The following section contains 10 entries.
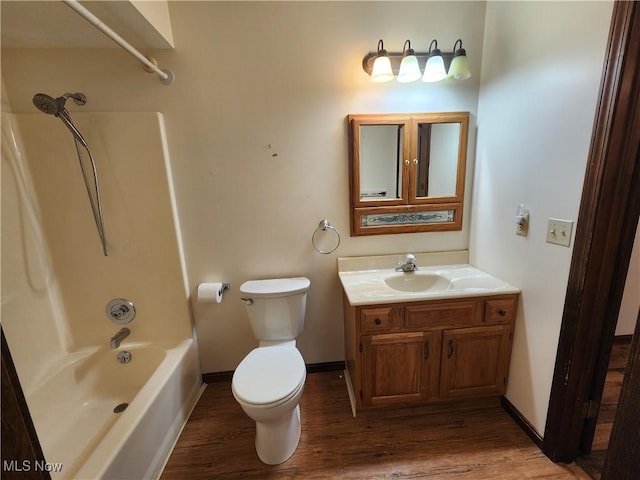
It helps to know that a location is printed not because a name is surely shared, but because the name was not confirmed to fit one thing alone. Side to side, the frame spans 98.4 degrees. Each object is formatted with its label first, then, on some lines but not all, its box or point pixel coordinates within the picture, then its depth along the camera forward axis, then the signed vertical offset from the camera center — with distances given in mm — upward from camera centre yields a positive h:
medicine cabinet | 1745 +29
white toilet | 1299 -963
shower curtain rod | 962 +619
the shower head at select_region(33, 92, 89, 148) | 1358 +409
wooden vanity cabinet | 1528 -976
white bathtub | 1196 -1173
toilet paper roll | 1778 -691
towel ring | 1859 -358
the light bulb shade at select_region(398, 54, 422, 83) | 1540 +587
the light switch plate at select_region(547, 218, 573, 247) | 1209 -275
